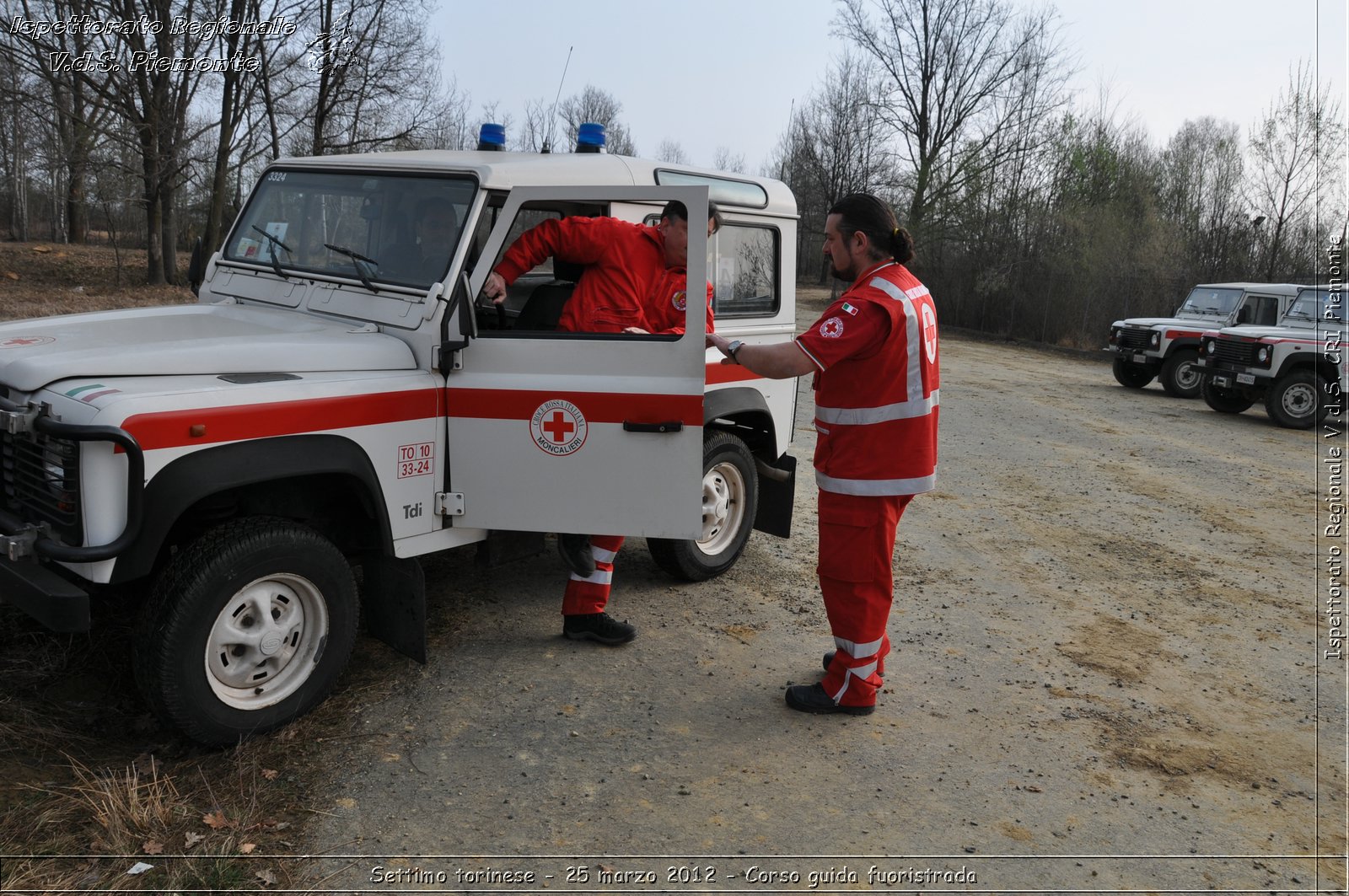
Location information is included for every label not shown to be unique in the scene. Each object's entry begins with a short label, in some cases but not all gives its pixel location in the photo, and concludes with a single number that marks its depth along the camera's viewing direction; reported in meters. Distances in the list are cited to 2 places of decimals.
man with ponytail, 3.84
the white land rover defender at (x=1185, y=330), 15.38
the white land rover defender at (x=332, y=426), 3.19
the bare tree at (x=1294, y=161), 21.56
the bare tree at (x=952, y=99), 34.88
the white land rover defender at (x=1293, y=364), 12.97
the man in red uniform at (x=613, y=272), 4.38
